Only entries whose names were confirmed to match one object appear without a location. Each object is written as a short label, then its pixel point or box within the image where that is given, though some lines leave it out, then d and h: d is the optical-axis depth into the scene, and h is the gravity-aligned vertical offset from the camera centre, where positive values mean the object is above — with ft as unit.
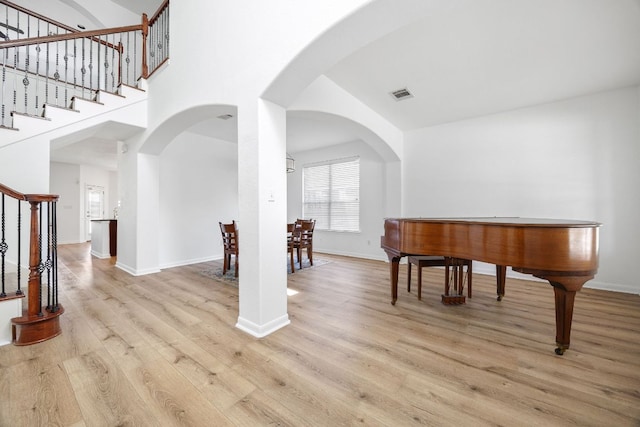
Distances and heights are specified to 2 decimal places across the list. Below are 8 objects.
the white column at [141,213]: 13.26 -0.07
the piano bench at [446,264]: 8.83 -1.83
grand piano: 5.50 -0.85
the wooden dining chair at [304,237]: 14.25 -1.45
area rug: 12.39 -3.34
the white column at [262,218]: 7.12 -0.16
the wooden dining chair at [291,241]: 14.02 -1.61
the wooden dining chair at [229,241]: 12.97 -1.51
